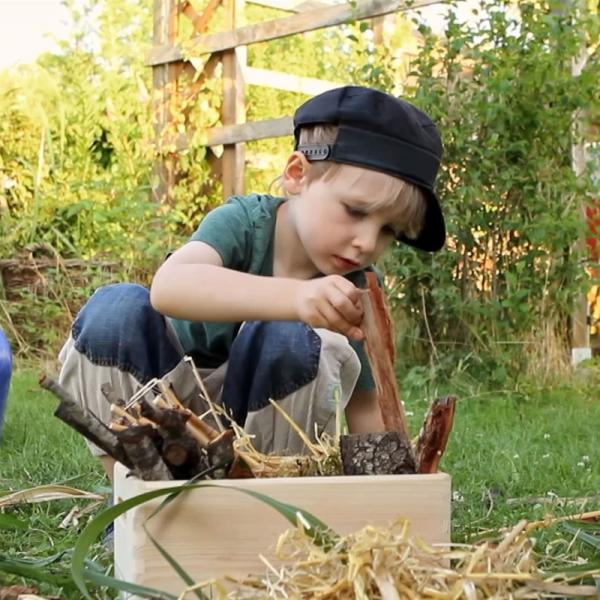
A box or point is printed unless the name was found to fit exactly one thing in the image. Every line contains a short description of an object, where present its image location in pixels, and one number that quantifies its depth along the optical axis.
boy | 2.22
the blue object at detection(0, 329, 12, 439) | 2.42
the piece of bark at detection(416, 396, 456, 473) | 1.94
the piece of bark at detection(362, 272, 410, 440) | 1.99
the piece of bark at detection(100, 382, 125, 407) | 1.98
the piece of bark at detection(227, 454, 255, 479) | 1.91
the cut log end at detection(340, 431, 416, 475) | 1.95
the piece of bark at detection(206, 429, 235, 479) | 1.88
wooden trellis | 6.48
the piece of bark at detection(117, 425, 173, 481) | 1.84
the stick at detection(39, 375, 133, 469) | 1.80
